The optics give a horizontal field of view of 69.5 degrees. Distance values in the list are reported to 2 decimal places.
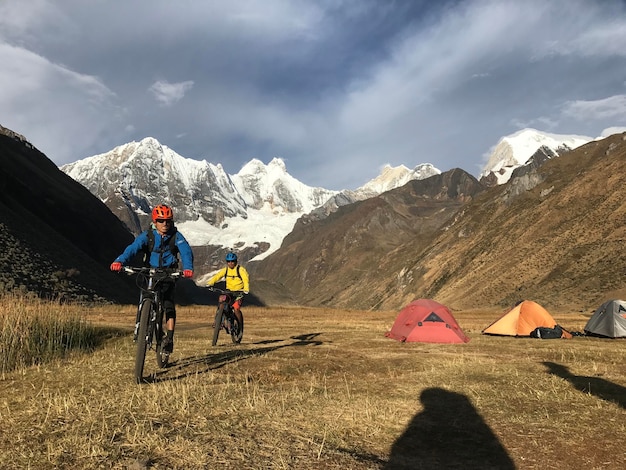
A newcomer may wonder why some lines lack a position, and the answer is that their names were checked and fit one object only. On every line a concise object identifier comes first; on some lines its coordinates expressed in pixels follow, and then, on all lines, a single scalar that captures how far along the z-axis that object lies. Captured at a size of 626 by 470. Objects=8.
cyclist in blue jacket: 8.76
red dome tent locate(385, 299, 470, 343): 17.55
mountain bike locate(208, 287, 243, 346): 13.55
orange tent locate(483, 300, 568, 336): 21.88
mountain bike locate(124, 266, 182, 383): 8.33
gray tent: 21.08
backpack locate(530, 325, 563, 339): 20.60
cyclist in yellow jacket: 13.77
